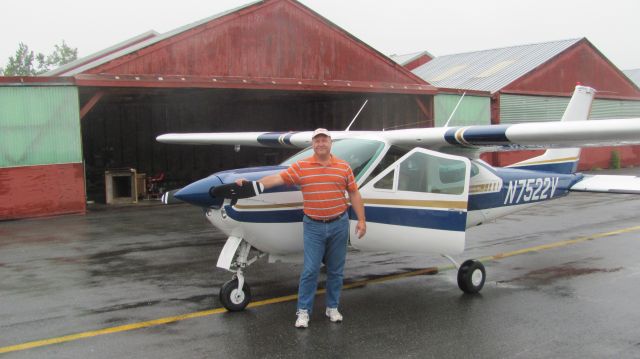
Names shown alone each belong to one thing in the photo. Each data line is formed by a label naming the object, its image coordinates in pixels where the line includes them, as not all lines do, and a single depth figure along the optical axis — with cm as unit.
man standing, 553
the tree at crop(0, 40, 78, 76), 9488
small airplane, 584
